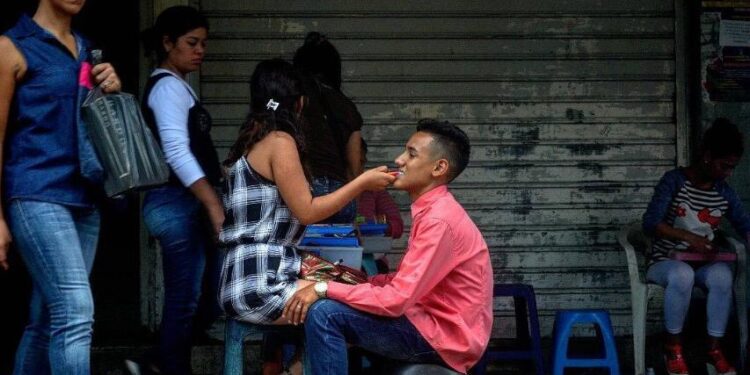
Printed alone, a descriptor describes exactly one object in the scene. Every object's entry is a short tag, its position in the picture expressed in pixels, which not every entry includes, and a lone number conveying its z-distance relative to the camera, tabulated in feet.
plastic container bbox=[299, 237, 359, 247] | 16.63
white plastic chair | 21.81
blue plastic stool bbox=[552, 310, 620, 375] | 21.52
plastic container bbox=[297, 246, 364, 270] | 16.62
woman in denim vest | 14.52
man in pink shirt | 14.44
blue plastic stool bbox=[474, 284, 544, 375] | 21.18
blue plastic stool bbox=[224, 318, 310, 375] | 14.97
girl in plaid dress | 14.82
